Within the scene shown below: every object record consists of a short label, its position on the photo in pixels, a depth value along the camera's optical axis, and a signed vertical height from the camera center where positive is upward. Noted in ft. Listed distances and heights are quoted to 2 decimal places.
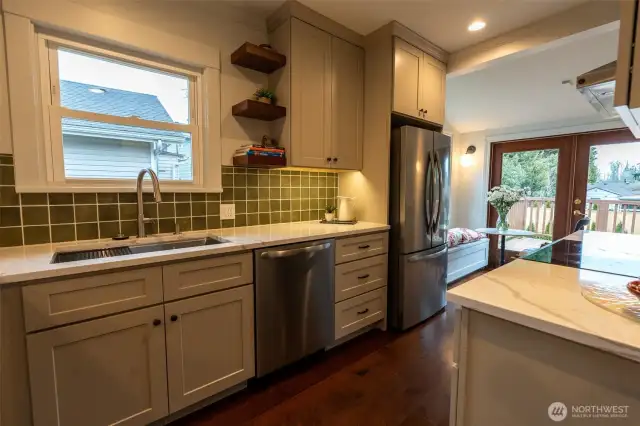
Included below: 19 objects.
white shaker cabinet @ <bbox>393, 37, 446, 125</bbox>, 7.94 +3.05
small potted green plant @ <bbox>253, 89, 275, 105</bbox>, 6.96 +2.20
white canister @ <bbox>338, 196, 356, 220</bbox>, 8.46 -0.58
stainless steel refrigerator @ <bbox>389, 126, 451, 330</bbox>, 7.89 -0.78
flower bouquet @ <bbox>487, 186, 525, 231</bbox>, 11.76 -0.42
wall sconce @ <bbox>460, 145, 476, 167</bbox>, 15.52 +1.72
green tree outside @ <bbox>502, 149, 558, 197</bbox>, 13.29 +0.87
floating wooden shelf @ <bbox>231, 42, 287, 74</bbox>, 6.58 +3.02
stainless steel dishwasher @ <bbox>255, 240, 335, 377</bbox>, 5.59 -2.28
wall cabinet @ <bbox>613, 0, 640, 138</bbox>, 1.95 +0.88
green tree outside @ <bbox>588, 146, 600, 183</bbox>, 12.08 +0.93
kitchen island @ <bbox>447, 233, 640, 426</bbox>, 2.15 -1.35
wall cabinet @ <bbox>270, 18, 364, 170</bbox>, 7.11 +2.39
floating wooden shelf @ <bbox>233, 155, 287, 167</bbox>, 6.73 +0.65
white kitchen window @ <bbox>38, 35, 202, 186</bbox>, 5.33 +1.45
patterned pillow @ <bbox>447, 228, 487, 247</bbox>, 11.52 -1.94
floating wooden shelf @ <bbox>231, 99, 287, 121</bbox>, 6.74 +1.85
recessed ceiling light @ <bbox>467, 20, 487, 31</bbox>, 7.48 +4.22
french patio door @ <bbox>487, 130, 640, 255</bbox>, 11.60 +0.42
